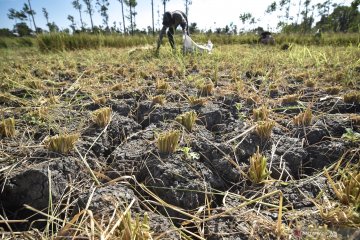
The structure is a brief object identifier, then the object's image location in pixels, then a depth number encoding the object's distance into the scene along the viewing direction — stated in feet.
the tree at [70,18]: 128.67
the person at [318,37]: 29.67
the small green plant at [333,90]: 5.74
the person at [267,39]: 28.89
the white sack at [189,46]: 14.23
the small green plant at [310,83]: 6.42
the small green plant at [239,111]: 4.56
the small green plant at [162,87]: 6.32
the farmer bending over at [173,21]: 16.34
